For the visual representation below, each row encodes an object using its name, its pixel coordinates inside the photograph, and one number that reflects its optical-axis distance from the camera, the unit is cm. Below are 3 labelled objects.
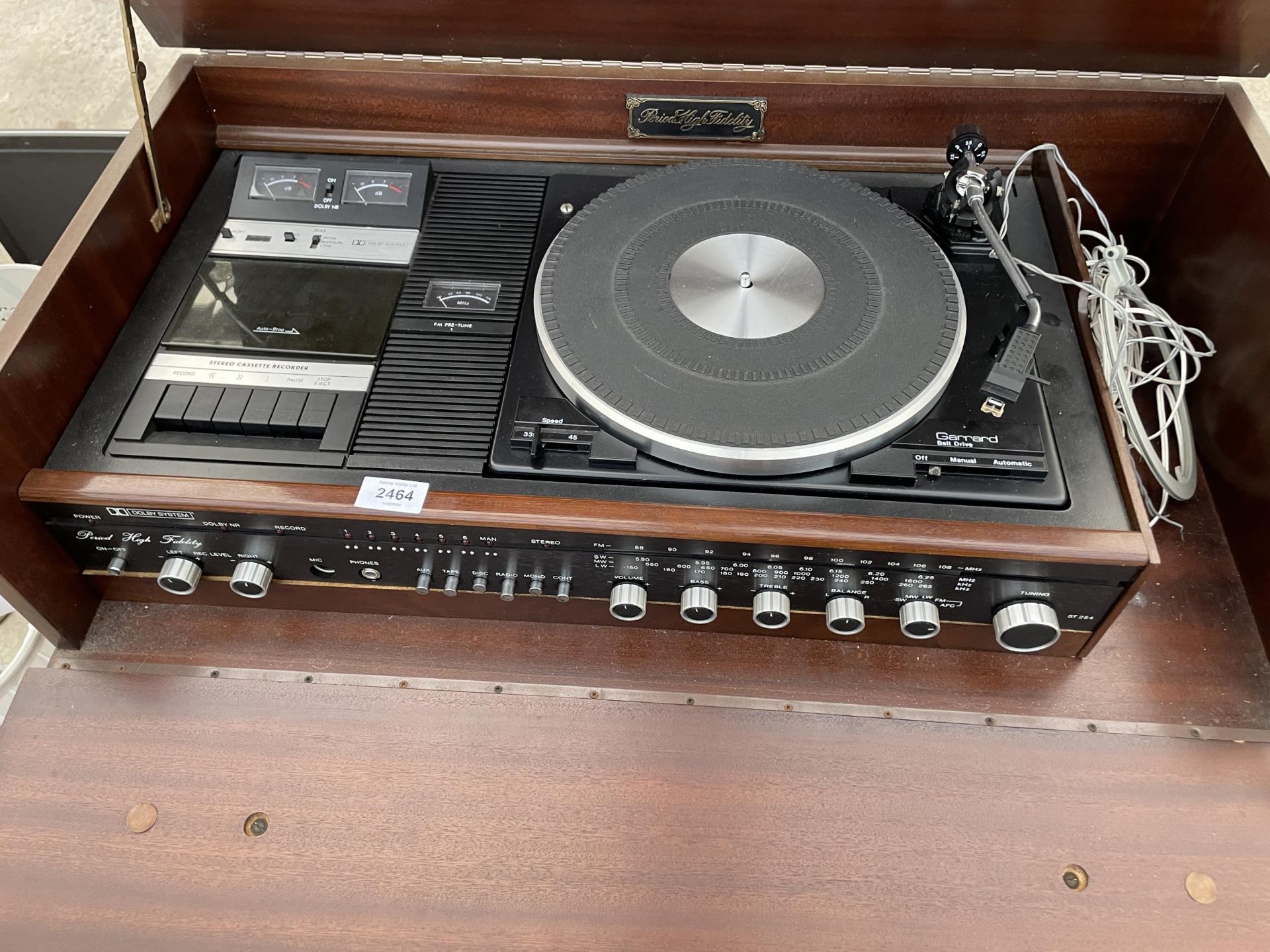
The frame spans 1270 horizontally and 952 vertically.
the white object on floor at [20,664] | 130
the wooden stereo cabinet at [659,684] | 89
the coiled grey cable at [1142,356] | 113
